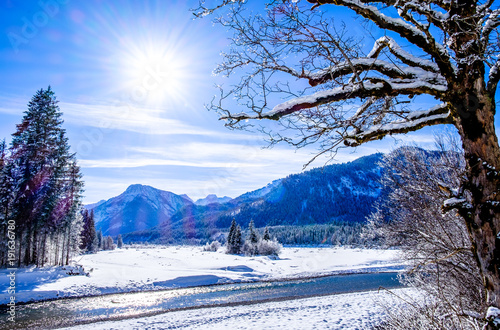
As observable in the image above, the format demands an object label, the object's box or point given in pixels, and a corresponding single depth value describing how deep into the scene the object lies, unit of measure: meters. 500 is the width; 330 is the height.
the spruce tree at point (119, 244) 103.06
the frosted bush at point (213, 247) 77.62
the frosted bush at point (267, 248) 58.97
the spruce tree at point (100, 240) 86.59
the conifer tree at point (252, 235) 60.65
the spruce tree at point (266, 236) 63.04
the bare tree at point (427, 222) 5.45
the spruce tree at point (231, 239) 61.25
